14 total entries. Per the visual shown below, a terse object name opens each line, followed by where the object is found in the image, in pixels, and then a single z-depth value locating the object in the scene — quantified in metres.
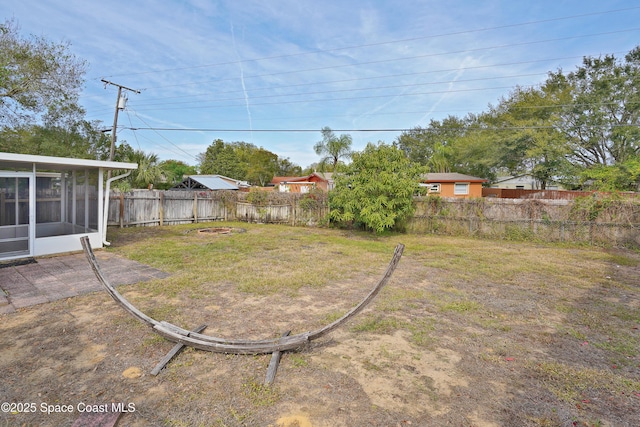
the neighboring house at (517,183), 28.64
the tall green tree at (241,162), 43.75
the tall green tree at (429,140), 38.95
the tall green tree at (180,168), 46.86
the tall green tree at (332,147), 37.55
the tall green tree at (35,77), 11.96
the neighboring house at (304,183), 31.47
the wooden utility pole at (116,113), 14.98
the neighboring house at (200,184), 23.94
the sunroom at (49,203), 6.76
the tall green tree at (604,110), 18.80
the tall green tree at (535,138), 21.00
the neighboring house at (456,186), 23.52
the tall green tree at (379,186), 10.59
